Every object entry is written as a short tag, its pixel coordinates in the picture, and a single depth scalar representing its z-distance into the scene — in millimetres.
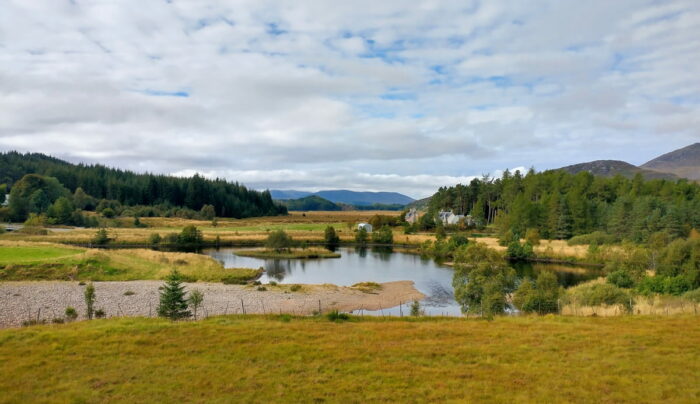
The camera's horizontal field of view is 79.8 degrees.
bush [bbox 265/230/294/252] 77625
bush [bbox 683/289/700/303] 31275
